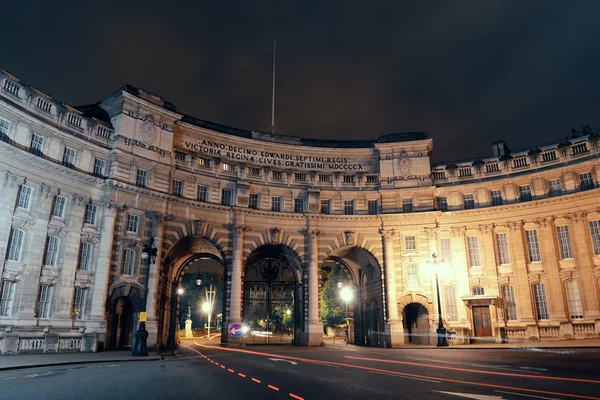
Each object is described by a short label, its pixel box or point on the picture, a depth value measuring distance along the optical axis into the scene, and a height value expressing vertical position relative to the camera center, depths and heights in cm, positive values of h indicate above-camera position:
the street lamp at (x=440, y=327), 3575 -60
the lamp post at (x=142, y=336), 2669 -101
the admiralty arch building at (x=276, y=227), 3002 +790
